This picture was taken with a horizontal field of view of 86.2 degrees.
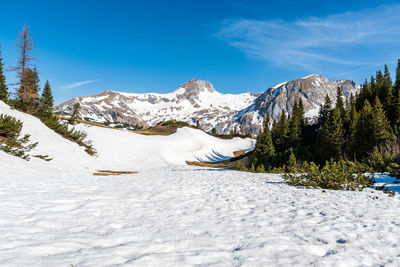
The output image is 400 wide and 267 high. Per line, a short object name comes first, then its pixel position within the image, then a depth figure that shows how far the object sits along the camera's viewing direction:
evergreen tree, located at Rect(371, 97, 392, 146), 42.34
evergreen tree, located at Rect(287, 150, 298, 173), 33.23
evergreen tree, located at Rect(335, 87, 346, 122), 62.91
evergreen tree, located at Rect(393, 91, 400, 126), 57.08
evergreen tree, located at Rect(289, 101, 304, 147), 61.06
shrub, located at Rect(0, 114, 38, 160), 15.68
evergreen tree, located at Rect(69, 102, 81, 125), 37.34
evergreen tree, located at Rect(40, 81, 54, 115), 54.88
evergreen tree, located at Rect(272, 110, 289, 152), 63.62
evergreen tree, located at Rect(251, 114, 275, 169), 53.15
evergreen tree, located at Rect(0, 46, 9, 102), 44.71
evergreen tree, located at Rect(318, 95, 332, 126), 71.06
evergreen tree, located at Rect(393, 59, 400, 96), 67.89
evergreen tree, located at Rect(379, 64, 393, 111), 60.95
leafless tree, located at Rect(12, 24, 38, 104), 33.34
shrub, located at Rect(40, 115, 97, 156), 28.32
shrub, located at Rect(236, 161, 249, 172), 33.78
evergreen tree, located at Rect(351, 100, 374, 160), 44.12
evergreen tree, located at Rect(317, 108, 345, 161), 47.31
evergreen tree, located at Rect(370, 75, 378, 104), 73.59
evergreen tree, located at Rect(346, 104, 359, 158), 47.44
